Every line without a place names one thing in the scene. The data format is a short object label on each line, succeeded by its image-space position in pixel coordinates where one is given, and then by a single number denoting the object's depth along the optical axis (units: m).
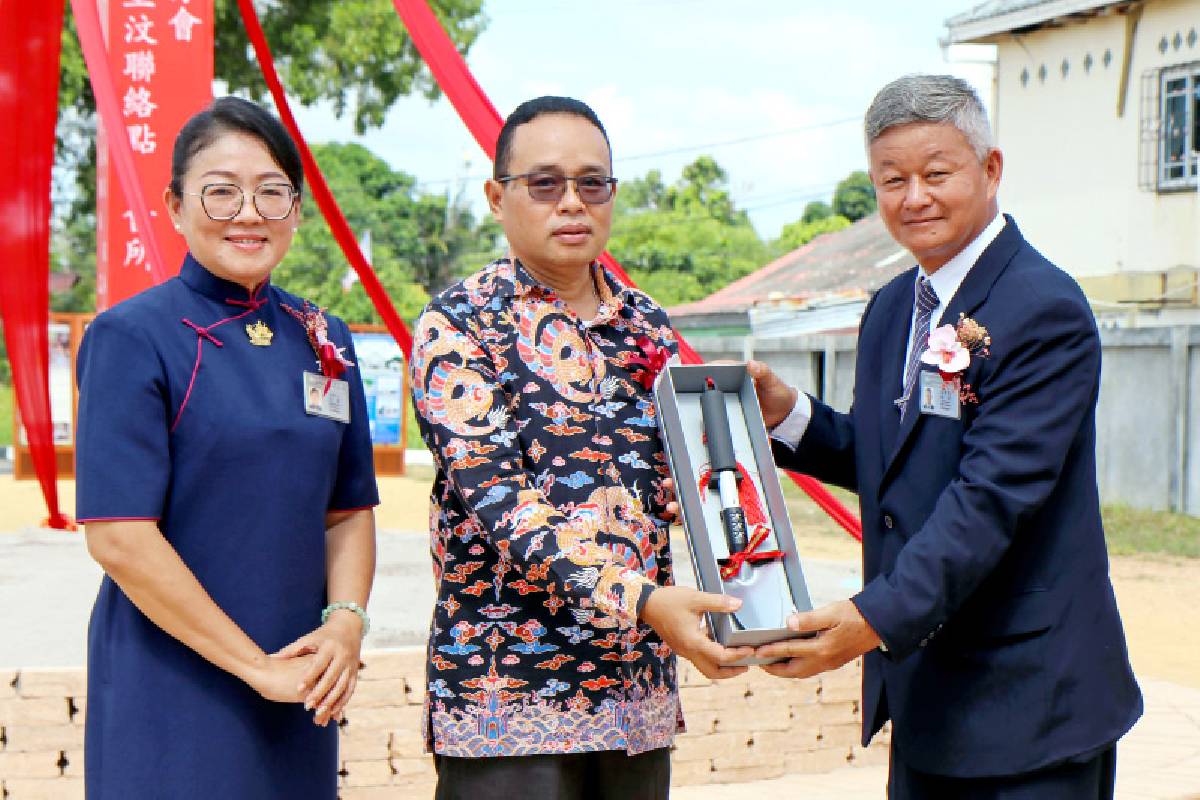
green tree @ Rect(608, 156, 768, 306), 31.50
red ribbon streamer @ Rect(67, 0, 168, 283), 4.18
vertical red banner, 6.02
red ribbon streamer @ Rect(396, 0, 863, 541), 4.48
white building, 13.20
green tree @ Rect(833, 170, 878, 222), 36.22
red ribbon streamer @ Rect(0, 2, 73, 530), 5.50
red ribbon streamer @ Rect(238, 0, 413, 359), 5.37
